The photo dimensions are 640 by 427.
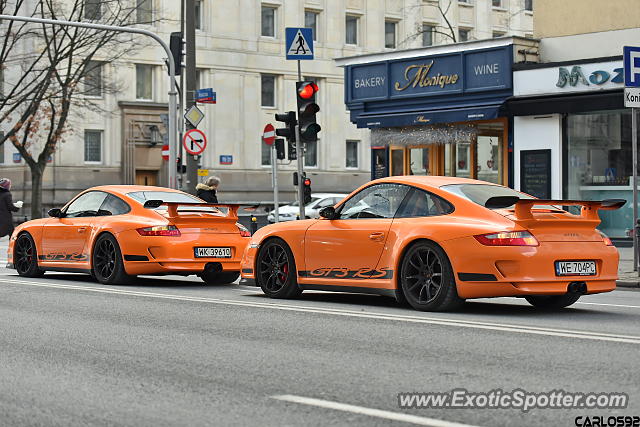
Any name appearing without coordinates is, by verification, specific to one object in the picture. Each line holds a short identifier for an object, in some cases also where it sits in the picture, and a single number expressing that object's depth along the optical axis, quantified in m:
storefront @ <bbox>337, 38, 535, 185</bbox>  27.86
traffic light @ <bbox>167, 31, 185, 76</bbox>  27.75
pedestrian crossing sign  21.25
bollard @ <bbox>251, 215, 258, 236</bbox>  29.42
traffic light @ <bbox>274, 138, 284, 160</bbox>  27.27
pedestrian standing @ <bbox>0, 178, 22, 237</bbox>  23.84
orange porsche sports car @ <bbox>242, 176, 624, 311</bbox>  11.06
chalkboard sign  27.20
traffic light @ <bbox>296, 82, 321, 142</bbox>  19.91
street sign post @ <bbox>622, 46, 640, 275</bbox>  16.95
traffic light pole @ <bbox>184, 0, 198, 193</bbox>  26.36
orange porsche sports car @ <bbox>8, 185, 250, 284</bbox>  15.69
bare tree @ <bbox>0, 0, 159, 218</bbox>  43.89
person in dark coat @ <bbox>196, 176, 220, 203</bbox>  22.34
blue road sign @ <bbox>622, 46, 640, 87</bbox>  17.02
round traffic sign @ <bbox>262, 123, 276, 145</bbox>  30.56
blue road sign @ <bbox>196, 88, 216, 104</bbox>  27.27
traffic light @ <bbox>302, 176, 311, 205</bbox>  20.42
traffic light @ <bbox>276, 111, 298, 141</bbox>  20.67
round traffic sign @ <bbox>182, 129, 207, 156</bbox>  26.16
